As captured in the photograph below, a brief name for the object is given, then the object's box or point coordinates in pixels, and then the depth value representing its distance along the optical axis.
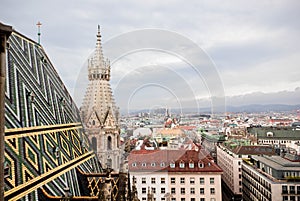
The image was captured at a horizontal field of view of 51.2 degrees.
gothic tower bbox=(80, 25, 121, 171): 25.73
